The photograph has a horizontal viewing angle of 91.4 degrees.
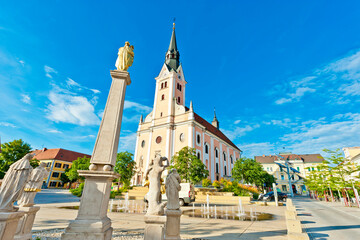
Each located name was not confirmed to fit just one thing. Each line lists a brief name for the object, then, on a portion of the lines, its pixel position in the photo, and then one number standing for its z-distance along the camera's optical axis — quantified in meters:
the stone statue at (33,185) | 5.04
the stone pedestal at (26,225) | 4.63
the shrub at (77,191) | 24.10
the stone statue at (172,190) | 4.92
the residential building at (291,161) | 60.12
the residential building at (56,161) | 52.41
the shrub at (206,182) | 28.31
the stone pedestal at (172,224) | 4.63
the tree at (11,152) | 33.01
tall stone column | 3.70
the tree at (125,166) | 28.92
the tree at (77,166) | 44.00
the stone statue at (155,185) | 4.38
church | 35.81
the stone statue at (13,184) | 3.66
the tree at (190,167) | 24.91
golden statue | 5.62
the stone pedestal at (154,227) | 4.09
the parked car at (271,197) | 23.55
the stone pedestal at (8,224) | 3.45
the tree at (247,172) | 32.62
